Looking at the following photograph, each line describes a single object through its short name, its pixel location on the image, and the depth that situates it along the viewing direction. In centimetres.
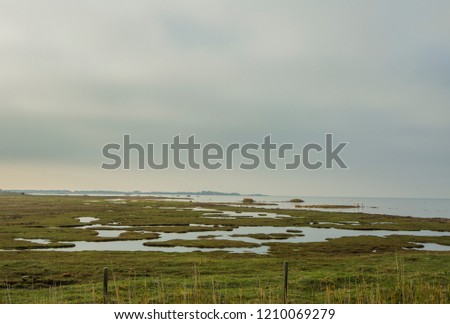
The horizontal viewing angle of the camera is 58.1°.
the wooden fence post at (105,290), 1335
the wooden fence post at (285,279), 1398
